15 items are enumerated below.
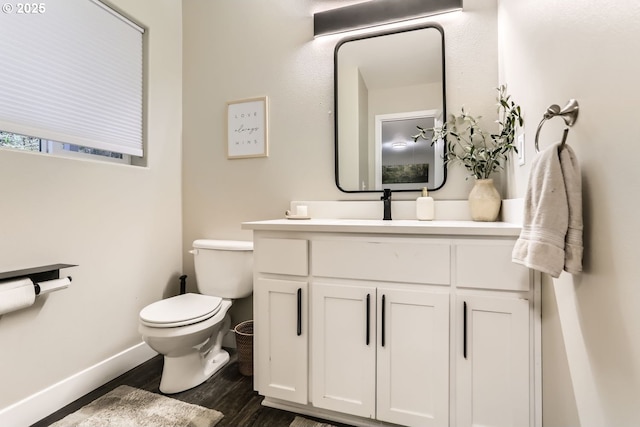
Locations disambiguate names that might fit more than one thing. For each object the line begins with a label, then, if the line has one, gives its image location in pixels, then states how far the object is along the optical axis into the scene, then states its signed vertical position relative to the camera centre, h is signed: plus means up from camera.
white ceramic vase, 1.48 +0.03
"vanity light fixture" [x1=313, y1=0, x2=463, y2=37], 1.66 +1.12
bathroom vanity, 1.14 -0.48
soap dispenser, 1.61 +0.00
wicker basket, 1.80 -0.85
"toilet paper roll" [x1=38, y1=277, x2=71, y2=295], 1.37 -0.34
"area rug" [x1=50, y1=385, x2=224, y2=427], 1.39 -0.97
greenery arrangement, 1.41 +0.35
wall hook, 0.81 +0.26
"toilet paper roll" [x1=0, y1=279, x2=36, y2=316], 1.23 -0.35
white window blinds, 1.40 +0.72
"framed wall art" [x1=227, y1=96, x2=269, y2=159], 2.04 +0.55
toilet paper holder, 1.30 -0.28
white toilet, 1.54 -0.56
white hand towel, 0.77 -0.02
